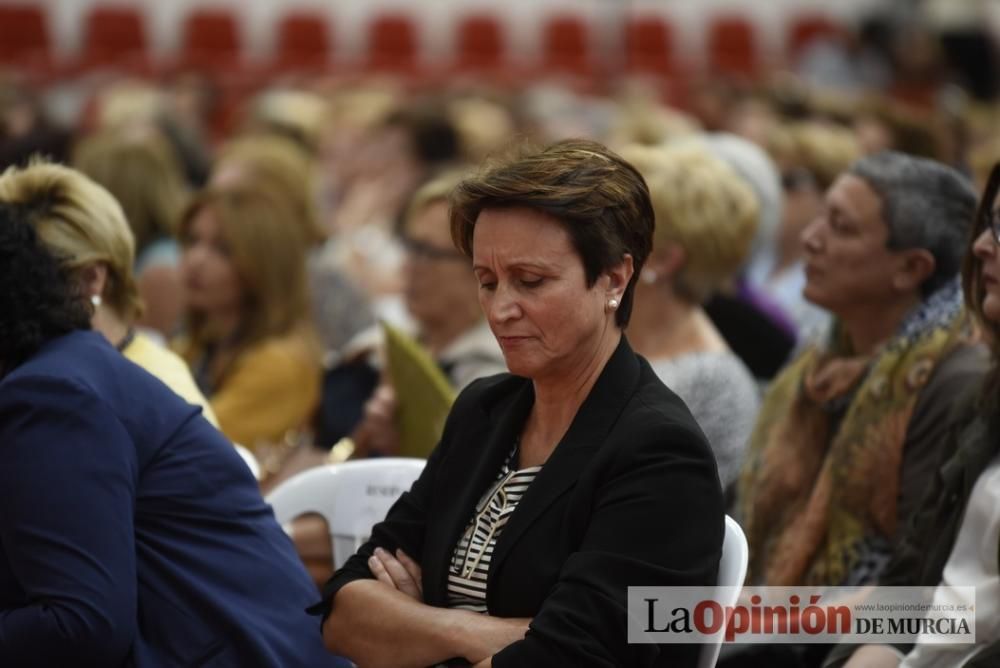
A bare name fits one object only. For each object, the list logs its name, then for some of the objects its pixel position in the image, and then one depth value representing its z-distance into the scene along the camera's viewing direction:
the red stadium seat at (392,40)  28.52
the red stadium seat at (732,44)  29.22
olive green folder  6.62
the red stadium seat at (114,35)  27.00
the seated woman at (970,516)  4.86
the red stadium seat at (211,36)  27.44
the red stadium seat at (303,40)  27.95
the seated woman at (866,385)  5.76
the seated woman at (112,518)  4.19
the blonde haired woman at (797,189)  11.13
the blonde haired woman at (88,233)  5.22
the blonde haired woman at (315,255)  9.76
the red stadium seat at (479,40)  28.83
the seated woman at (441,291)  7.60
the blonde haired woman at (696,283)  6.61
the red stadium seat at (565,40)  28.94
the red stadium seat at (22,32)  26.66
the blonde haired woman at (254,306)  8.30
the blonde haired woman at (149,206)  9.62
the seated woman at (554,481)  3.86
